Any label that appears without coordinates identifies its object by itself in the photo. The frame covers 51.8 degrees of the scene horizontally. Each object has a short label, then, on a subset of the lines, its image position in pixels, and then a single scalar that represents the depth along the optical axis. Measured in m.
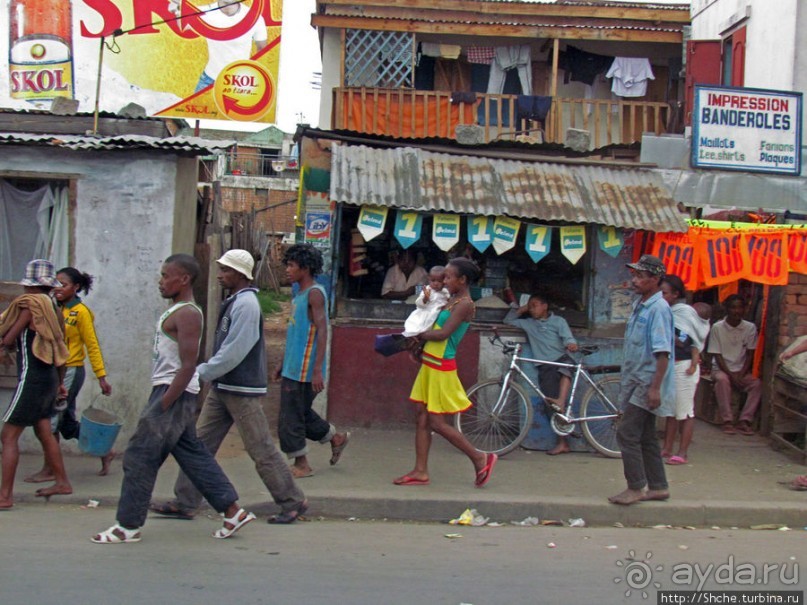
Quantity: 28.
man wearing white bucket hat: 5.16
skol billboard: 10.96
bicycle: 7.57
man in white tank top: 4.89
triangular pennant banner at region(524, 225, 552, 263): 7.96
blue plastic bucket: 6.32
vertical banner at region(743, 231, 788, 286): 7.71
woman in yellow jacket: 6.41
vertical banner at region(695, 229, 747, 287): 7.85
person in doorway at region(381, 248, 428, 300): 8.85
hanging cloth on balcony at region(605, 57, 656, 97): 14.83
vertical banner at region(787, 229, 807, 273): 7.68
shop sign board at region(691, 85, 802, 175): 9.02
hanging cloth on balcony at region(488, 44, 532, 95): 15.02
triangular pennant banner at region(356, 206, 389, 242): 7.72
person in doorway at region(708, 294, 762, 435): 9.06
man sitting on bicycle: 7.82
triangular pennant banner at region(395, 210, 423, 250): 7.79
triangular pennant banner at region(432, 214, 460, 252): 7.82
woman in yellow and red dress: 6.27
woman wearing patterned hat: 5.73
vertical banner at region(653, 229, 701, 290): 7.94
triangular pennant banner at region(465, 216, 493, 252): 7.82
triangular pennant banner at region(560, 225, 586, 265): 7.99
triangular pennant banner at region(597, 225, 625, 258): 7.97
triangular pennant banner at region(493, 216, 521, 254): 7.86
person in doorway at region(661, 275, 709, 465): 7.46
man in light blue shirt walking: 5.92
